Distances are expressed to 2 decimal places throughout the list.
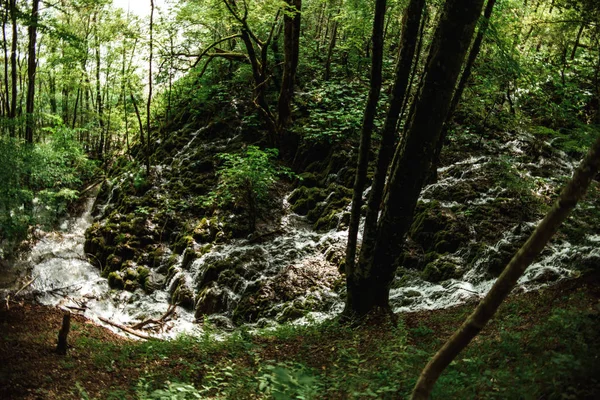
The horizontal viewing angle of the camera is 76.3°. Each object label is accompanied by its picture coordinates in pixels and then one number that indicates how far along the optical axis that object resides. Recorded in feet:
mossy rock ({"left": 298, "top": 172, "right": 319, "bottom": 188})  40.32
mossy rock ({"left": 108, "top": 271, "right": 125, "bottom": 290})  34.71
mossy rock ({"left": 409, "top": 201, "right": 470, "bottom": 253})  27.20
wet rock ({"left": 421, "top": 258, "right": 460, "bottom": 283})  25.14
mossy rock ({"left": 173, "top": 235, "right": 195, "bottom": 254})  36.74
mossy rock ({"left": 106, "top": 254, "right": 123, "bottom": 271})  37.22
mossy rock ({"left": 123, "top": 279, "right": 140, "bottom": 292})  34.01
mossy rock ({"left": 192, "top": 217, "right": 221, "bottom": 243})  36.86
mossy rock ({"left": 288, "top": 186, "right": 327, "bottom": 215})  37.93
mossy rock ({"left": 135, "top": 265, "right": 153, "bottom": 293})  33.88
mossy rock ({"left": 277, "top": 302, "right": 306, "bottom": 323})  25.96
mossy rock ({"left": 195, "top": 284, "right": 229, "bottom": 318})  29.32
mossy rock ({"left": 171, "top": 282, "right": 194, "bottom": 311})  30.78
